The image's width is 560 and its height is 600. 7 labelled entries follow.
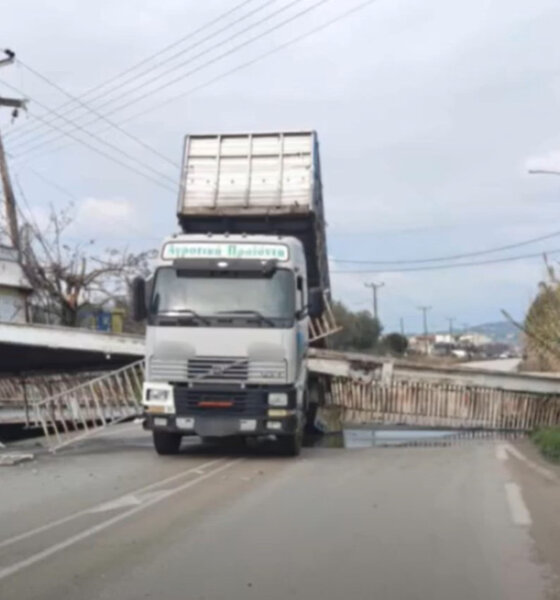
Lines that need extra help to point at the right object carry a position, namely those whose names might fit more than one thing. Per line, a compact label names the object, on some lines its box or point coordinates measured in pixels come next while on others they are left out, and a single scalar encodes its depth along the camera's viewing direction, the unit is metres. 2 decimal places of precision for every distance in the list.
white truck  17.31
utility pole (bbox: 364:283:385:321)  91.80
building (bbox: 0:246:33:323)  44.69
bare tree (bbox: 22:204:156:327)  48.03
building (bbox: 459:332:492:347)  143.26
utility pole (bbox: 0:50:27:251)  33.06
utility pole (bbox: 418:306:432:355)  115.39
